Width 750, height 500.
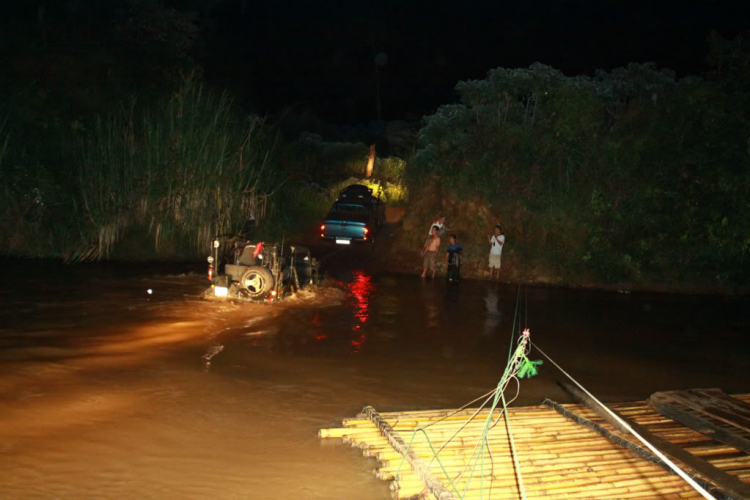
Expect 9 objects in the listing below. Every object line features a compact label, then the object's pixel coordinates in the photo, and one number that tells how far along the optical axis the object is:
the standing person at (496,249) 19.84
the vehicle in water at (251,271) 14.29
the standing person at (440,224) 21.20
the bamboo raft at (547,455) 5.42
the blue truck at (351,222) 24.91
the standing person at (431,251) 19.75
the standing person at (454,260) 19.58
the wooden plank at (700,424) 6.39
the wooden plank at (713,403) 7.30
